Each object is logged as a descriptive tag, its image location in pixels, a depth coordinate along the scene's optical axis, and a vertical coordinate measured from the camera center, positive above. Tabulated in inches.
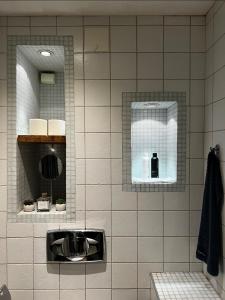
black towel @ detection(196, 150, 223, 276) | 54.6 -14.9
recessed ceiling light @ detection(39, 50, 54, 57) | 68.7 +26.2
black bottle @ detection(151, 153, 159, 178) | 72.6 -4.8
